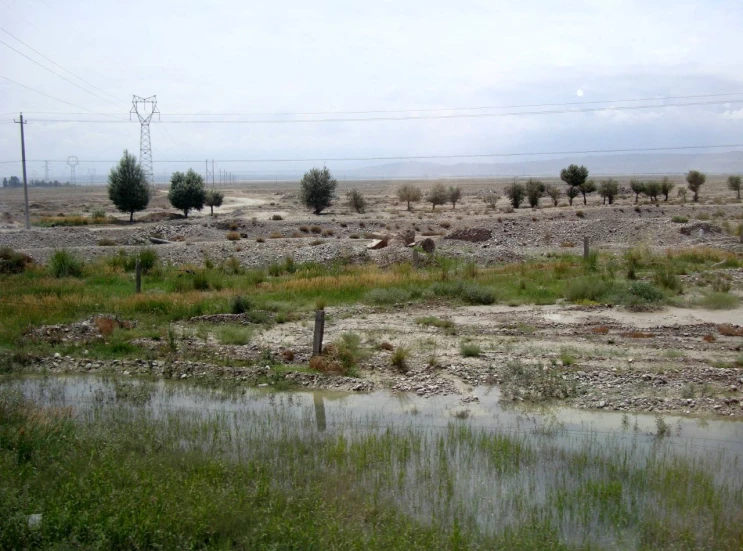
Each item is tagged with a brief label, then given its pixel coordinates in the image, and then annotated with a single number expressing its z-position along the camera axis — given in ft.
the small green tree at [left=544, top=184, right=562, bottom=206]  256.58
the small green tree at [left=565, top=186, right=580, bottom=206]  255.45
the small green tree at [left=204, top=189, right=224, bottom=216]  265.40
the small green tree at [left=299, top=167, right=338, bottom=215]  252.42
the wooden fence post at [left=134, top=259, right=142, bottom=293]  84.64
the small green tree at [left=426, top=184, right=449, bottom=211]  280.51
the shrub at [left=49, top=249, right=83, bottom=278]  101.30
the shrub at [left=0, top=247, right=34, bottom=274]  104.94
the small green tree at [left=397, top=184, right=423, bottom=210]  309.61
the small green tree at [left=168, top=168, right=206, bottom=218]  233.14
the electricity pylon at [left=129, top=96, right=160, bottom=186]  234.38
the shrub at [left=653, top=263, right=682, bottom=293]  84.35
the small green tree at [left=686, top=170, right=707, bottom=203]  259.12
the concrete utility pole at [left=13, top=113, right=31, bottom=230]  197.15
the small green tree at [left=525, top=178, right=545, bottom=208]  247.29
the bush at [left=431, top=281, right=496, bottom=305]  81.97
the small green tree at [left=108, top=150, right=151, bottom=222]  220.02
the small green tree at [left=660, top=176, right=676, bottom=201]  258.65
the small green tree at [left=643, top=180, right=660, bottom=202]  260.83
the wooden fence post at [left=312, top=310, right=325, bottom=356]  55.72
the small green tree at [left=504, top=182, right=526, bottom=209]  249.75
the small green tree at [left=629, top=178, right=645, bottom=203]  268.82
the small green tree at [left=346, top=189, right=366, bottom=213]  265.75
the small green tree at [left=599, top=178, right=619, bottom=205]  248.40
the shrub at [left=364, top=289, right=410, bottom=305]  81.35
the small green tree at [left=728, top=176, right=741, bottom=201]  270.16
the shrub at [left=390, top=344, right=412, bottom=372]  55.93
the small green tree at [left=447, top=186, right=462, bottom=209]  283.12
